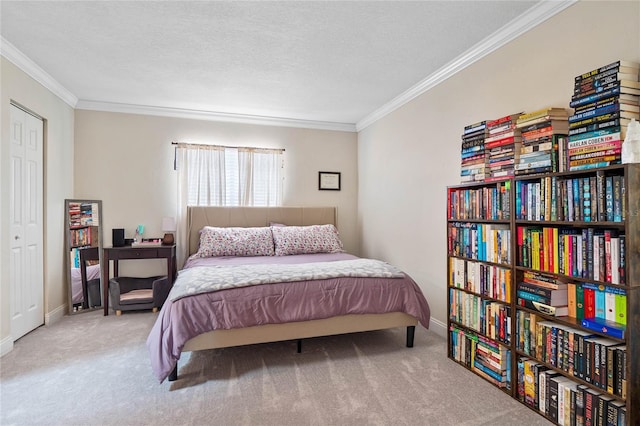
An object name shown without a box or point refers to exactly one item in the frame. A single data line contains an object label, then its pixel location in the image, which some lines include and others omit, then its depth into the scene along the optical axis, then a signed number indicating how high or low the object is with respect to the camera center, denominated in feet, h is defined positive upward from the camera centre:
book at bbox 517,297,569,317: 6.34 -1.84
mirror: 13.16 -1.55
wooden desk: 13.10 -1.63
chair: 13.19 -3.21
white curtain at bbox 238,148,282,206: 15.85 +1.75
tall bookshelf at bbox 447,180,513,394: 7.47 -1.60
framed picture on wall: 17.03 +1.63
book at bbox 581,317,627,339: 5.31 -1.87
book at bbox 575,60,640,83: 5.51 +2.40
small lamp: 14.10 -0.61
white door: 10.04 -0.32
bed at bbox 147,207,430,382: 7.85 -2.37
